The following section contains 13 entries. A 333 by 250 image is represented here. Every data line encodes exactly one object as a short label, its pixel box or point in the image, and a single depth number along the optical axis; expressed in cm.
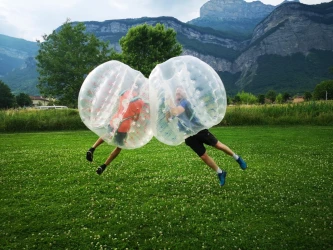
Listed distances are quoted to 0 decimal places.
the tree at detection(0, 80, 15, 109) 8012
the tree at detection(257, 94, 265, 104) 9025
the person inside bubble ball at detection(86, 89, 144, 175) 618
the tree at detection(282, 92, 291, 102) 9494
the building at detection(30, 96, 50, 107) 12386
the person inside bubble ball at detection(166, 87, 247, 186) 576
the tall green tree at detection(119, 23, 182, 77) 4519
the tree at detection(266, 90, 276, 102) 9912
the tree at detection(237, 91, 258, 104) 9066
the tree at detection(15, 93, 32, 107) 9494
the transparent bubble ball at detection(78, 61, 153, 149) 621
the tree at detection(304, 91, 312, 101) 7956
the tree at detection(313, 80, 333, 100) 8069
